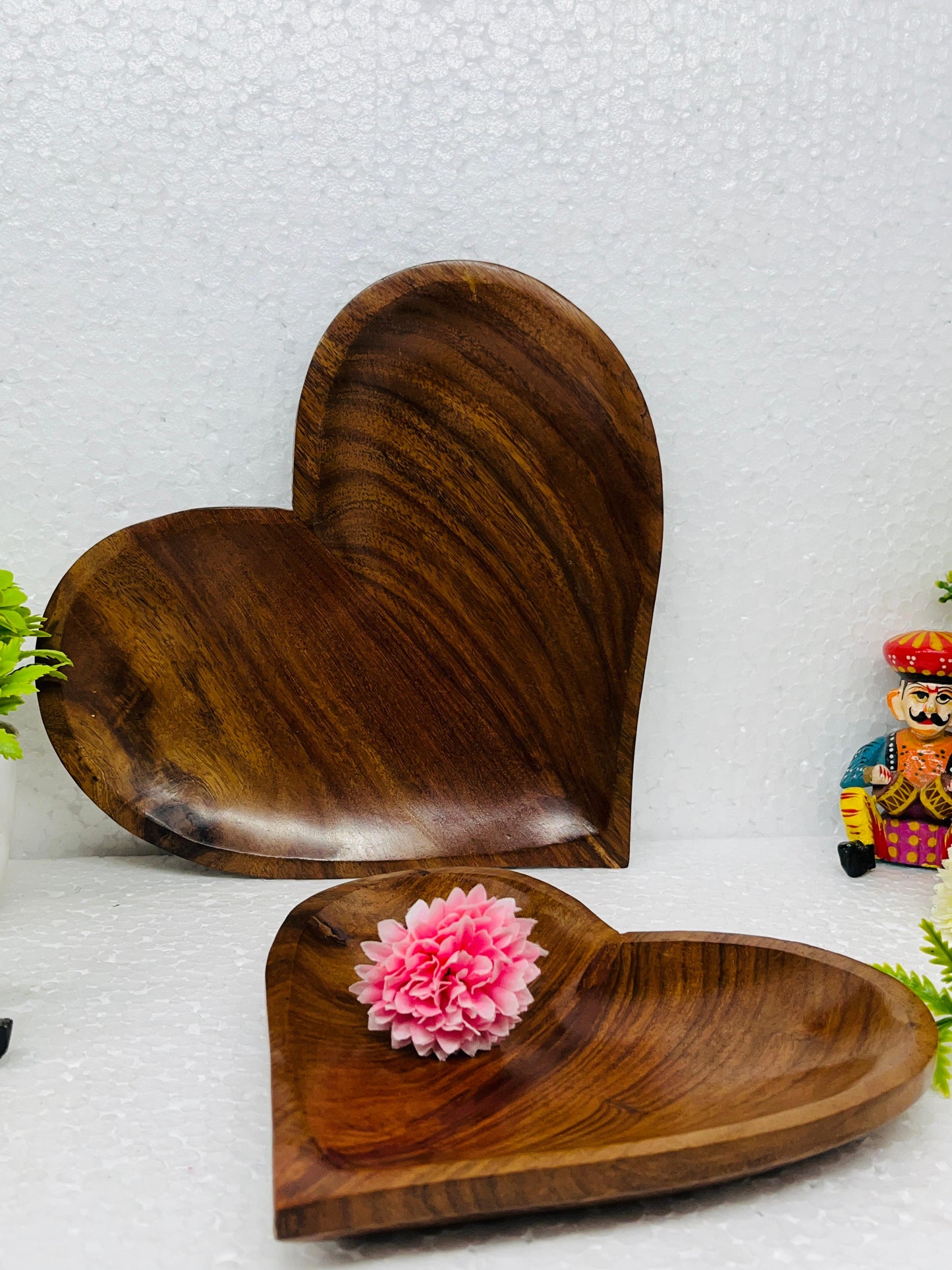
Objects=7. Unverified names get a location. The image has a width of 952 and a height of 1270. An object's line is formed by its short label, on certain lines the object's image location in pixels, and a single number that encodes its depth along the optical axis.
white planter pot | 0.61
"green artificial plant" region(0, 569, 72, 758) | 0.57
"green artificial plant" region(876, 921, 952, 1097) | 0.39
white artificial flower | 0.40
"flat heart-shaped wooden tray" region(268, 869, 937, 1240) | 0.32
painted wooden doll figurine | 0.74
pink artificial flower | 0.42
